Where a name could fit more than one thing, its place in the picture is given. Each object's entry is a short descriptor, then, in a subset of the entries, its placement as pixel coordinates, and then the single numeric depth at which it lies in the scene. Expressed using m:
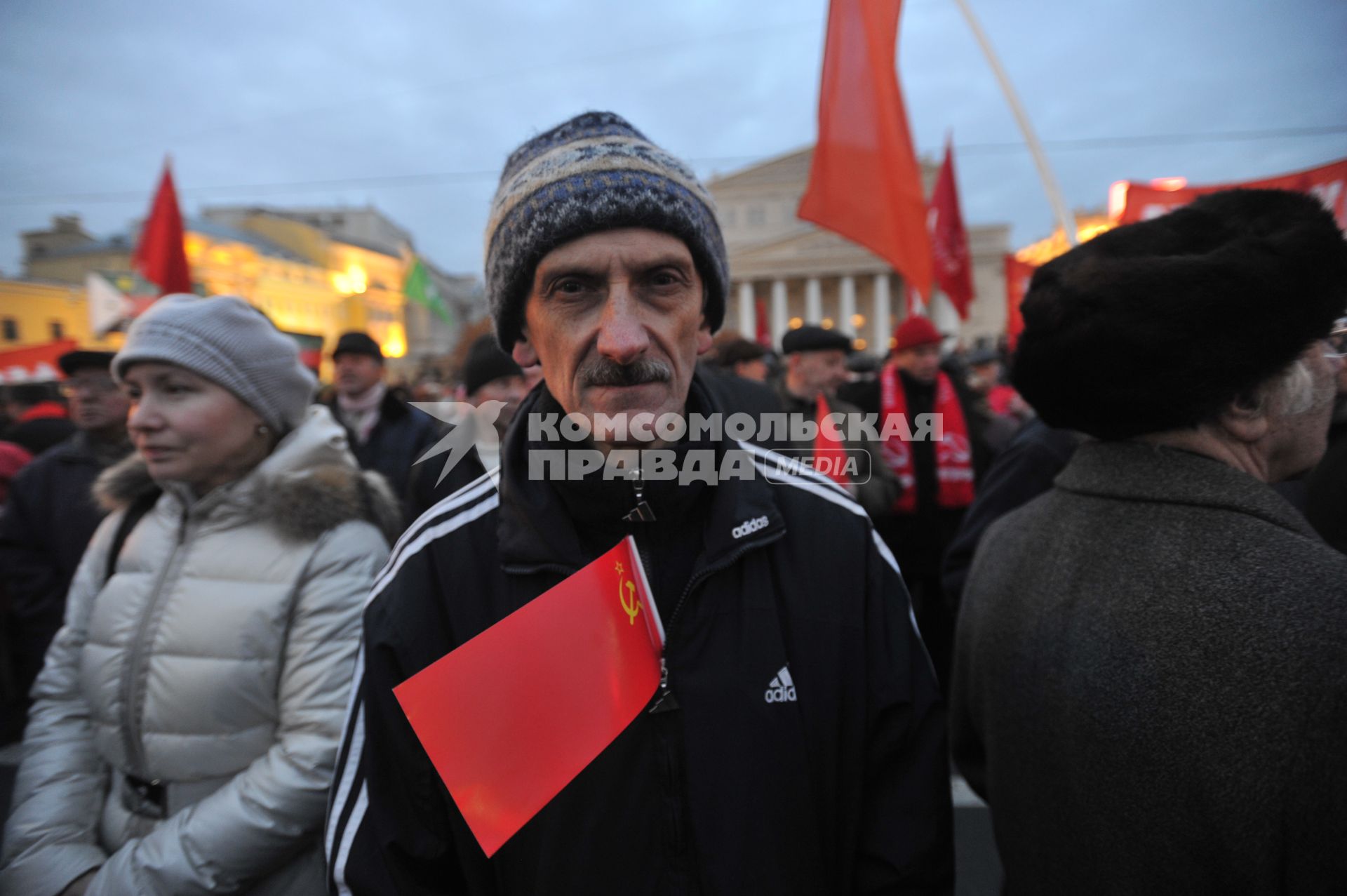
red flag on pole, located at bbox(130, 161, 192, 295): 5.66
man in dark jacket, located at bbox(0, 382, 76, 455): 4.43
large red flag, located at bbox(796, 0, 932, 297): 3.56
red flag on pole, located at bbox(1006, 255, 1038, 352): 7.68
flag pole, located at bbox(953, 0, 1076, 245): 6.66
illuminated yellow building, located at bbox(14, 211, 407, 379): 25.42
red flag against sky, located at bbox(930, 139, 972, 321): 6.51
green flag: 11.87
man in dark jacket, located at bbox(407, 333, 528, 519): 2.25
